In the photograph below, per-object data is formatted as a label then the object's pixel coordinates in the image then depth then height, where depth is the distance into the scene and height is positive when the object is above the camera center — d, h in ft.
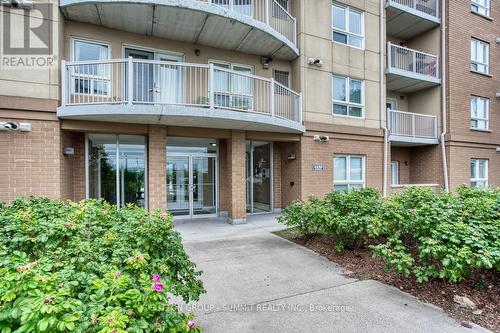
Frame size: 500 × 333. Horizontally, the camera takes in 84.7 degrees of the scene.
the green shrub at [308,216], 20.22 -3.92
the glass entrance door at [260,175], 38.68 -1.25
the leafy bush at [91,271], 5.08 -2.55
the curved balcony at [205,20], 25.57 +14.90
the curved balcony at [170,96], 24.58 +7.43
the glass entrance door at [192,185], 33.65 -2.24
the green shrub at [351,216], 18.20 -3.47
